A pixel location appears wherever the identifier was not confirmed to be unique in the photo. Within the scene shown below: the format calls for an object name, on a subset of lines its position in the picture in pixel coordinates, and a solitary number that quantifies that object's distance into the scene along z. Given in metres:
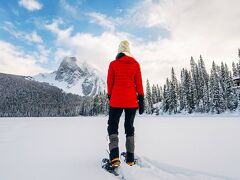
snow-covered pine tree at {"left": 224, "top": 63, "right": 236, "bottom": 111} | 48.59
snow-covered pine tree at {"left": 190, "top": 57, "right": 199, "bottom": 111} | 59.80
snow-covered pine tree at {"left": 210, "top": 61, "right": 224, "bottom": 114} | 49.69
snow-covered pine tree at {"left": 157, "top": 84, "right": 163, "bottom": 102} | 96.69
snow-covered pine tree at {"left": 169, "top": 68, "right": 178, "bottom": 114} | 65.03
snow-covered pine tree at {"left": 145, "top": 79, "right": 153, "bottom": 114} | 80.94
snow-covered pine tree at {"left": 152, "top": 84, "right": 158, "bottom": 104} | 95.00
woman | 3.84
